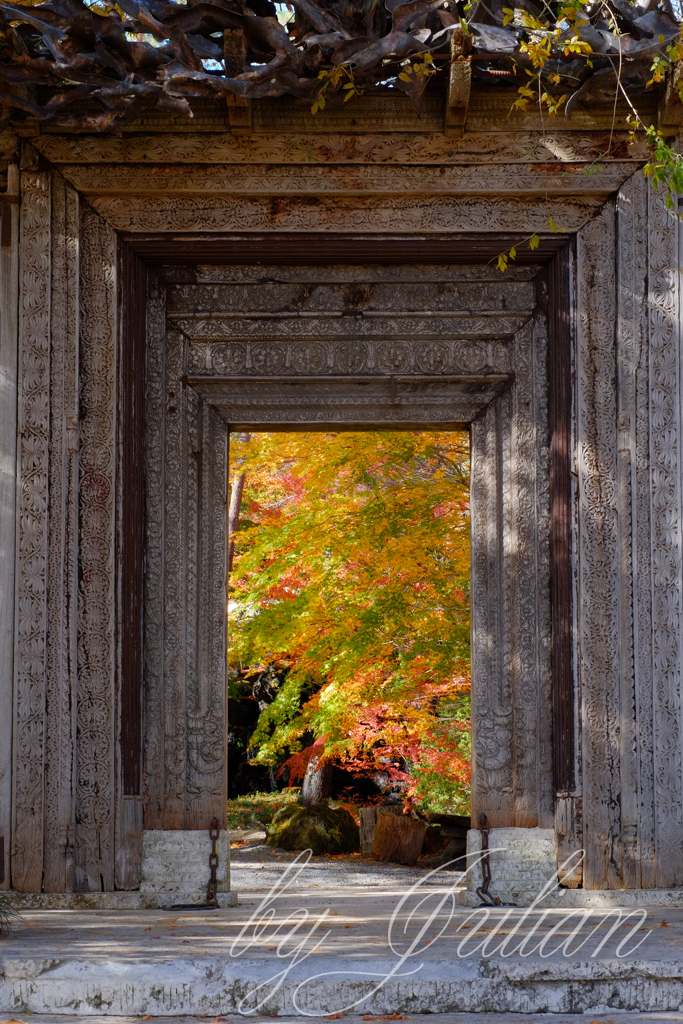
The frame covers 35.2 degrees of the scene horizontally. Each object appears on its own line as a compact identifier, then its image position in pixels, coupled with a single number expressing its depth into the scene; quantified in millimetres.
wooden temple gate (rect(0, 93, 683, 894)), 6613
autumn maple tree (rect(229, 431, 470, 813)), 10617
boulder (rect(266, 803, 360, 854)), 12898
